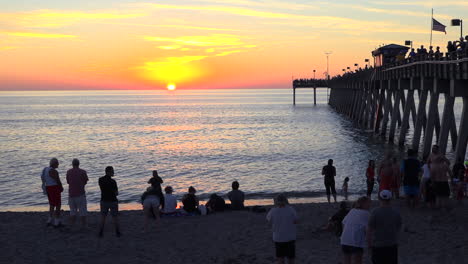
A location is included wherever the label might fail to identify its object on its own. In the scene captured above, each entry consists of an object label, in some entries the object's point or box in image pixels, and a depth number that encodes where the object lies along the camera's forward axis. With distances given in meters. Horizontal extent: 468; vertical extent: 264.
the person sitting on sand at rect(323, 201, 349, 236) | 10.95
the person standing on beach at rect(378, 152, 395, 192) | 12.76
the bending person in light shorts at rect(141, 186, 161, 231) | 12.45
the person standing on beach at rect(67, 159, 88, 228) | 11.70
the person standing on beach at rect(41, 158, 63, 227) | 11.79
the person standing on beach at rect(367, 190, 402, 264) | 6.87
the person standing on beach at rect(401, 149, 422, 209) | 12.88
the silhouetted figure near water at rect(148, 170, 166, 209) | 12.45
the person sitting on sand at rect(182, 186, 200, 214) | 13.94
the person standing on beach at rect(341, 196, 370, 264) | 7.37
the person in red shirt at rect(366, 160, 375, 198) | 15.27
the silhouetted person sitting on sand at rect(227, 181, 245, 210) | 14.37
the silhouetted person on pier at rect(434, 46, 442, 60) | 24.38
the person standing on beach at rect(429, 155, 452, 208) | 12.16
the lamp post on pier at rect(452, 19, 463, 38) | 27.29
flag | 30.06
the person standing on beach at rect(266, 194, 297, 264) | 7.77
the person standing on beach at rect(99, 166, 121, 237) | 11.10
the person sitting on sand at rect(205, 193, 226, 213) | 14.36
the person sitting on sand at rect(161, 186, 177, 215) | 13.50
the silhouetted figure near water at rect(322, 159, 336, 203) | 15.00
